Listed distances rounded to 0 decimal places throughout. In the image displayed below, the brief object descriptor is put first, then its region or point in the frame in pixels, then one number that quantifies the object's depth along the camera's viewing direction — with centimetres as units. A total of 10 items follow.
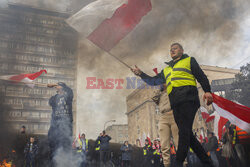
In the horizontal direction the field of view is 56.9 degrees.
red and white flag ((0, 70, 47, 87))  927
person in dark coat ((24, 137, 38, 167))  739
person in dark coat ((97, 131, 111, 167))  998
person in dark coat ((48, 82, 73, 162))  550
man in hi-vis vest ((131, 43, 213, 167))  255
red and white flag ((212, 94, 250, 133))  584
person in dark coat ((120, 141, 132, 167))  1081
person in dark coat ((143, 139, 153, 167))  1181
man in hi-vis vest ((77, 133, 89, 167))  975
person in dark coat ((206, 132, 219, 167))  899
